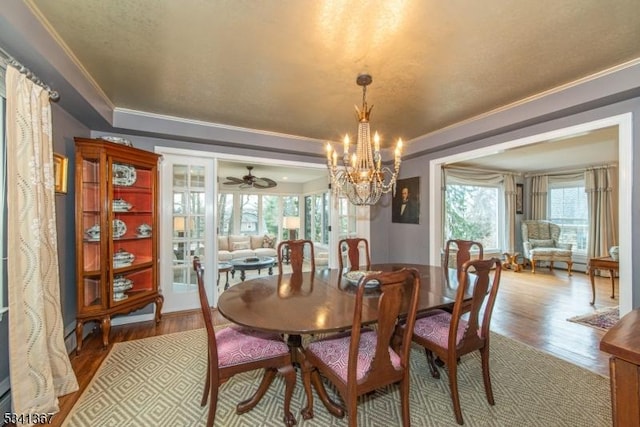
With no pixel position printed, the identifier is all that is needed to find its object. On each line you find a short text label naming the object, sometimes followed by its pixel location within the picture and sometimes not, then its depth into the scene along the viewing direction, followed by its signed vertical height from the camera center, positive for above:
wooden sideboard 0.84 -0.49
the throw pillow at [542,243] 6.27 -0.61
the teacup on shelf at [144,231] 3.12 -0.15
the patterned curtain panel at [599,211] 5.61 +0.08
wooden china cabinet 2.57 -0.14
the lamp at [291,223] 7.37 -0.16
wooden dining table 1.47 -0.54
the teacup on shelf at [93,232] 2.68 -0.14
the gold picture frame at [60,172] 2.39 +0.40
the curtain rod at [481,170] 6.10 +1.06
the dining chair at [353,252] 3.11 -0.39
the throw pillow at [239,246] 6.96 -0.71
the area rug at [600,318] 3.15 -1.22
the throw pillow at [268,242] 7.38 -0.65
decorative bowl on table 2.15 -0.50
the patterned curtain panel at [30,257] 1.65 -0.24
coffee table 4.89 -0.83
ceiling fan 5.90 +0.77
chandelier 2.23 +0.43
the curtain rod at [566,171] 5.59 +0.99
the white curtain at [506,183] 6.34 +0.76
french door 3.51 -0.12
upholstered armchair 5.93 -0.64
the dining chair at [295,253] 2.80 -0.36
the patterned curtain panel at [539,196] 6.72 +0.47
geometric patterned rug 1.73 -1.23
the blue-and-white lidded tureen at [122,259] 2.82 -0.42
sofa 6.63 -0.73
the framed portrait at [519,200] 6.88 +0.38
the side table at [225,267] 4.58 -0.82
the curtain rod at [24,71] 1.62 +0.90
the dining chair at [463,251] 2.82 -0.35
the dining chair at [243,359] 1.57 -0.82
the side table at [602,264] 3.60 -0.65
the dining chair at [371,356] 1.36 -0.78
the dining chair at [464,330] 1.69 -0.77
